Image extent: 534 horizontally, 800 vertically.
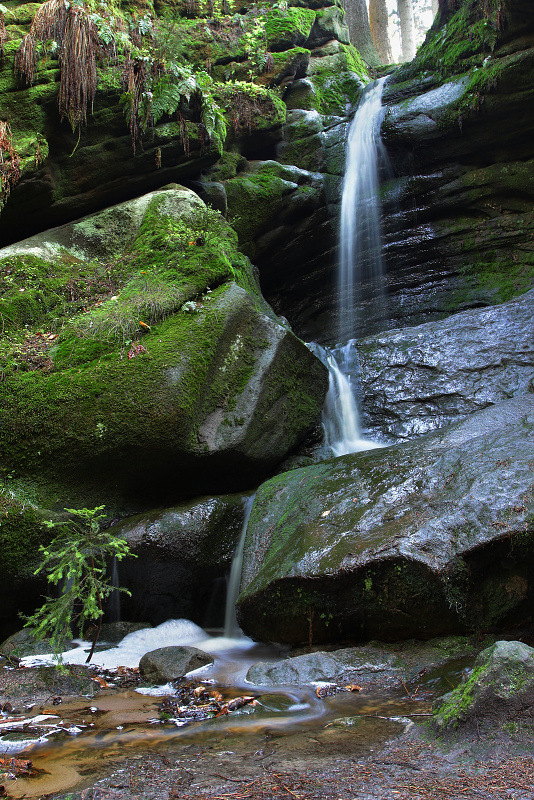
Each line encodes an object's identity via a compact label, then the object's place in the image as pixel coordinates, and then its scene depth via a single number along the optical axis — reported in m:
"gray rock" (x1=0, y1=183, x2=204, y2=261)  8.45
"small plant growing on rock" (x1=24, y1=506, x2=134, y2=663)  4.20
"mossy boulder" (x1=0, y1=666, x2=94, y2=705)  3.72
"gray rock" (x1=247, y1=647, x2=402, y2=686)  3.73
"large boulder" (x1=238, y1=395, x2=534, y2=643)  4.13
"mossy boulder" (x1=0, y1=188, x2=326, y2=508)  6.12
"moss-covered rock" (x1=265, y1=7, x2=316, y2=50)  13.02
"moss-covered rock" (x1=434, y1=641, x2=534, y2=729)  2.46
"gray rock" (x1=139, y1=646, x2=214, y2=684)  4.13
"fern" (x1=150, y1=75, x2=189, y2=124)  8.81
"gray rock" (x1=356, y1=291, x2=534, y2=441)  7.90
